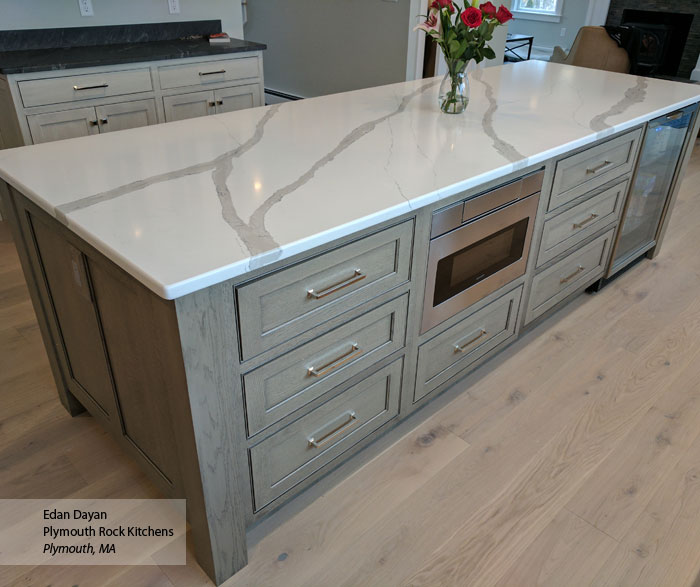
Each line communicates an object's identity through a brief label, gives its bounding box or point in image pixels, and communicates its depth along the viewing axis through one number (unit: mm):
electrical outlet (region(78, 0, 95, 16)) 3223
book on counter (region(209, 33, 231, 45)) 3563
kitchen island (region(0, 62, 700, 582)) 1143
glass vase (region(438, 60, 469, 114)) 1993
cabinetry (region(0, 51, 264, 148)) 2789
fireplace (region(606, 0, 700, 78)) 7383
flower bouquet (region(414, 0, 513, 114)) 1811
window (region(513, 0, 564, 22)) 9102
